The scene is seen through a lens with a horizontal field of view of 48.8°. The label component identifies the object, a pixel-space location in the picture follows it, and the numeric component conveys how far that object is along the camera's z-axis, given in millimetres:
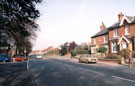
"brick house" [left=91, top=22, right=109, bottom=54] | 40297
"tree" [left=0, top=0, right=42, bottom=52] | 9133
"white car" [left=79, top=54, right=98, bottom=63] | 25059
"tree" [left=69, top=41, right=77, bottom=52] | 66438
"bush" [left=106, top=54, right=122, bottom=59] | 25745
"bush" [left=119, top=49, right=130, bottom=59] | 27319
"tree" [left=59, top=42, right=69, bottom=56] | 64062
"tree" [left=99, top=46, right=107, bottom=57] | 37541
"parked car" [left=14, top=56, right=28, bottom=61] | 37725
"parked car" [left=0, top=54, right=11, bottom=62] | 35056
